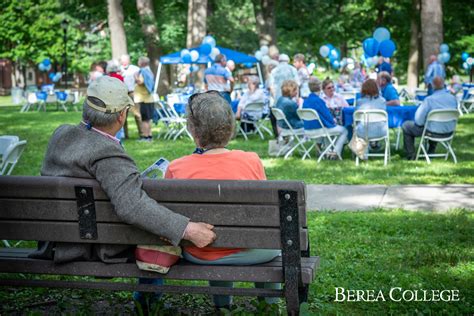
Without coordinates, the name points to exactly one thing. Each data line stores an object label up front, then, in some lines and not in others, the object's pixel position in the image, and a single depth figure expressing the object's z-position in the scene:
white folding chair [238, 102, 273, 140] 18.77
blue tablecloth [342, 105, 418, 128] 14.45
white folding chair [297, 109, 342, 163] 13.88
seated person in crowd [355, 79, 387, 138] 13.63
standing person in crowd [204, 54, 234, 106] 18.28
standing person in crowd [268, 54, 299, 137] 18.55
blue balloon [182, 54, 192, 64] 23.70
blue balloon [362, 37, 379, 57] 23.09
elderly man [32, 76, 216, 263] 4.24
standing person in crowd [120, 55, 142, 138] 17.98
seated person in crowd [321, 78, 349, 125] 15.63
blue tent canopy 23.94
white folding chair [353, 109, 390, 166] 13.45
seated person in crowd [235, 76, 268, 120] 18.88
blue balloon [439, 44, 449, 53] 27.58
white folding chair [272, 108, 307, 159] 14.73
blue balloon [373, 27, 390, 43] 23.51
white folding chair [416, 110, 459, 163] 13.35
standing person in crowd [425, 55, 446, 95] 22.41
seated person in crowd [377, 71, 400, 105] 15.14
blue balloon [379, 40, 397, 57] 21.98
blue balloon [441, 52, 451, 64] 26.12
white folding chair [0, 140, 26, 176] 7.54
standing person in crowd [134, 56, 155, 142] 17.85
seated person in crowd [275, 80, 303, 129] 14.89
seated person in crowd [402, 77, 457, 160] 13.50
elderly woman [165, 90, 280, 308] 4.50
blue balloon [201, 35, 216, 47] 24.86
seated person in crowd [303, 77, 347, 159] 13.95
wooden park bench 4.20
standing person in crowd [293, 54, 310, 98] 19.86
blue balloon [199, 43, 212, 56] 23.95
